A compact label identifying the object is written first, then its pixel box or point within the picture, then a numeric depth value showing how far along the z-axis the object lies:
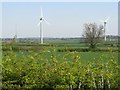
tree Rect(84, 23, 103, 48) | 52.75
